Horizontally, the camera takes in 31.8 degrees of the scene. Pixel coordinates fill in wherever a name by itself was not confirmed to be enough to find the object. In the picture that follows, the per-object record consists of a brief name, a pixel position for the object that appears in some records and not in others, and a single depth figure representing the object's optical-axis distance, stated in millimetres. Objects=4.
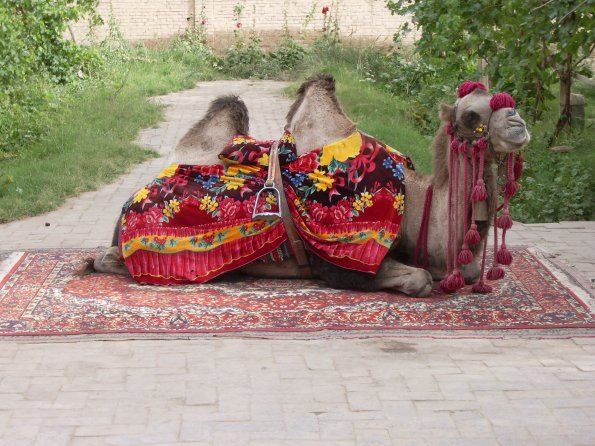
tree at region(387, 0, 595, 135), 6969
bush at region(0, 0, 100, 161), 11055
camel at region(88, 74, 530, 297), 5824
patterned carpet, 5523
